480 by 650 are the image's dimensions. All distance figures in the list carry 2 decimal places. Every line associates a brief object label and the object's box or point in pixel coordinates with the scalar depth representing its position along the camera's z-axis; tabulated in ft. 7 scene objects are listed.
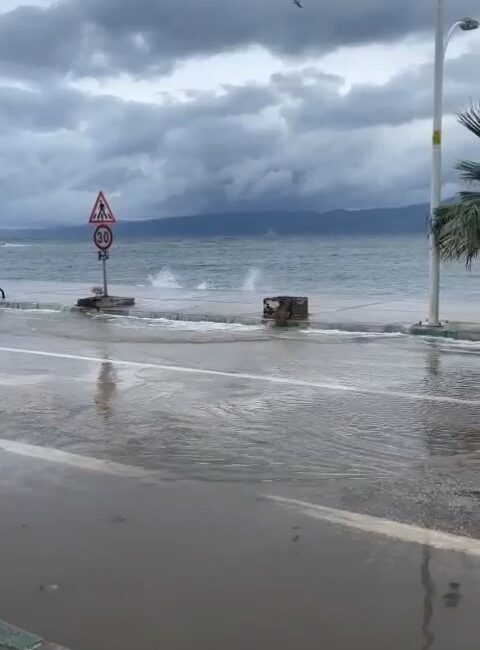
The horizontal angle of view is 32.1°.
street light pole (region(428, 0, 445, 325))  47.75
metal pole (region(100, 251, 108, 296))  64.08
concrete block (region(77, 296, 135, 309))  63.80
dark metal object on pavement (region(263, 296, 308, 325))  53.72
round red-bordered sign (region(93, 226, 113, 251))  65.36
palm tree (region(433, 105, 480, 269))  42.55
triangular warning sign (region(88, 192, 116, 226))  65.16
